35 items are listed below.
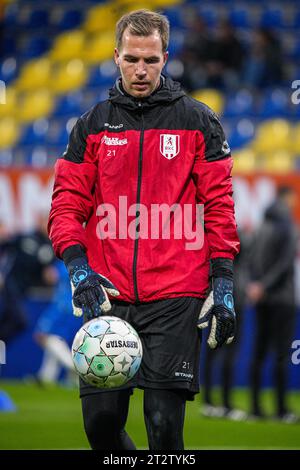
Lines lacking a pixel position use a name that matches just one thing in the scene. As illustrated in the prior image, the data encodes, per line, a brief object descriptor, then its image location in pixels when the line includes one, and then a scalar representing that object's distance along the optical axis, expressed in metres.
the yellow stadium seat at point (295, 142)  17.67
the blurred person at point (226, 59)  18.20
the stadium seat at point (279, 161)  17.14
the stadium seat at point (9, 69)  19.75
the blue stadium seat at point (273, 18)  20.06
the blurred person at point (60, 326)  13.91
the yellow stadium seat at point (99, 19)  20.09
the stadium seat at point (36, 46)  20.53
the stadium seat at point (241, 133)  17.84
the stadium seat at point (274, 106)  18.33
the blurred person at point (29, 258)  15.41
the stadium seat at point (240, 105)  18.17
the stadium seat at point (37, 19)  20.35
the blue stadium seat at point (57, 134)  17.77
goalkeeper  5.24
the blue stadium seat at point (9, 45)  20.03
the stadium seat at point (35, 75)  20.20
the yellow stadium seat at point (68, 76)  19.68
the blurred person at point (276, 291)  11.11
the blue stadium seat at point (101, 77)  18.84
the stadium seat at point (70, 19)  20.89
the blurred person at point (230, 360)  11.20
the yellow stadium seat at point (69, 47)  20.31
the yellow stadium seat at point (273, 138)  17.70
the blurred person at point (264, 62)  18.22
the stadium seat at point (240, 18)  19.94
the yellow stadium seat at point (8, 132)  18.48
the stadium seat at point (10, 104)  19.53
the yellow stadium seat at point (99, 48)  19.69
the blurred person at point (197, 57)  18.09
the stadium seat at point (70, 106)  18.56
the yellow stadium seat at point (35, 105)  19.44
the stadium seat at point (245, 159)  17.04
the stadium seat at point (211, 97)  18.06
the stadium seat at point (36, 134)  18.17
